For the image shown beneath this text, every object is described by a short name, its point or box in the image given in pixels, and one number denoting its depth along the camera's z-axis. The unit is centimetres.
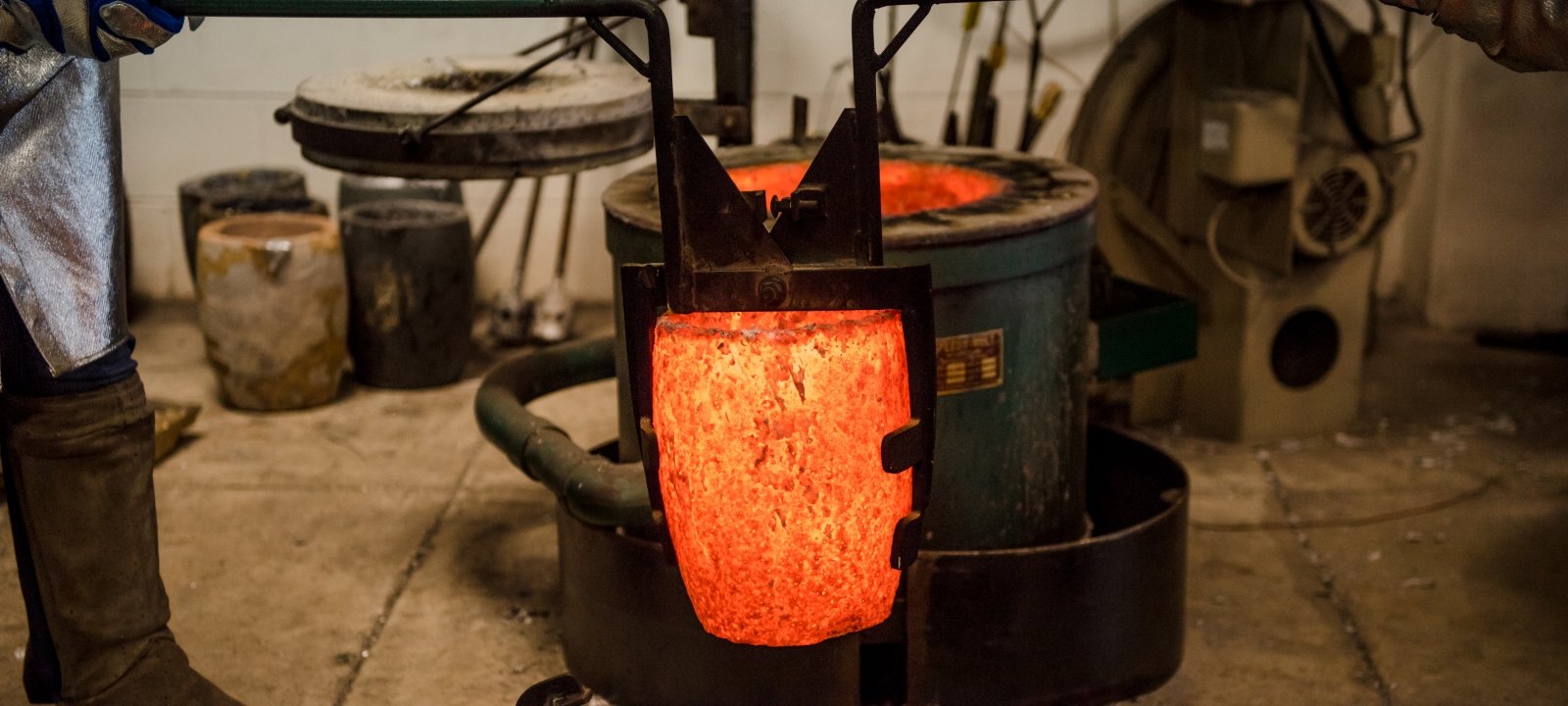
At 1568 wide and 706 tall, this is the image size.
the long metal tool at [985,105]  381
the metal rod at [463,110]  243
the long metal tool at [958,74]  408
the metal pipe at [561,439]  248
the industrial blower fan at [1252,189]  372
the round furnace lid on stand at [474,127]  253
